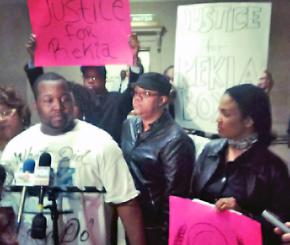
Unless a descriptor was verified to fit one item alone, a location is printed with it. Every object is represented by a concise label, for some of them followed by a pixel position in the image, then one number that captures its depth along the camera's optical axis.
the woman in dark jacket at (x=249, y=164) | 1.24
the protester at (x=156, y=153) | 1.32
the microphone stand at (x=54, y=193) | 1.37
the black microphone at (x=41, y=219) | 1.33
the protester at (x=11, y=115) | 1.46
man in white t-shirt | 1.38
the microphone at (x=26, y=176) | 1.36
